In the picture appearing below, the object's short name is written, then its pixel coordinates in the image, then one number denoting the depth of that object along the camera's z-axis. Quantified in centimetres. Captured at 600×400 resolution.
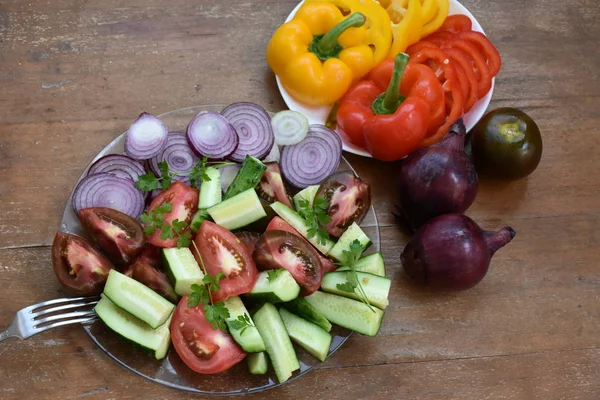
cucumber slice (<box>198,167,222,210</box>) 82
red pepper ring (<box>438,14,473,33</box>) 93
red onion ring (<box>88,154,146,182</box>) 84
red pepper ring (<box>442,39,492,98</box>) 90
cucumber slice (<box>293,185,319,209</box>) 84
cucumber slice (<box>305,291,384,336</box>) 81
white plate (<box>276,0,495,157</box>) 91
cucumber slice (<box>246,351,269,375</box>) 79
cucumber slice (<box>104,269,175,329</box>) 78
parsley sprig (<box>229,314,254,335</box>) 78
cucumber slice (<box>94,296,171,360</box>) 78
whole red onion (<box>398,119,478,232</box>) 85
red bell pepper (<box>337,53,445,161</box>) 86
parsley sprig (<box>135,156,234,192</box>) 82
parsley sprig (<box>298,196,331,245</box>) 82
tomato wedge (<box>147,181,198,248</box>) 82
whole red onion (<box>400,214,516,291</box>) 83
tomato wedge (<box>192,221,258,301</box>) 79
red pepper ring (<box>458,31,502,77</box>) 91
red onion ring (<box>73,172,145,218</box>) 82
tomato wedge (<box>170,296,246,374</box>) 78
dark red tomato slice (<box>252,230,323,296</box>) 80
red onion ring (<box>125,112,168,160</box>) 84
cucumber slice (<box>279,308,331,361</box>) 80
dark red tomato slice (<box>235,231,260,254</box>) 82
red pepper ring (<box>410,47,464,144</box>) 88
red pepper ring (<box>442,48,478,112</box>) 89
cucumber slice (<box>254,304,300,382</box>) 80
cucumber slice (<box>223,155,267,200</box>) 83
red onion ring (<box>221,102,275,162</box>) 86
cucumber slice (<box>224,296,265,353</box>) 78
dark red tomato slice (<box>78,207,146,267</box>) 80
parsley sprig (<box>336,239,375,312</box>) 80
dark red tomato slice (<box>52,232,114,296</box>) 79
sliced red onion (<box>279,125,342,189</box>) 86
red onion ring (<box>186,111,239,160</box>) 85
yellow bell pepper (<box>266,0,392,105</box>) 89
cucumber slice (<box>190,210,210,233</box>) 81
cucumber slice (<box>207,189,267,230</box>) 81
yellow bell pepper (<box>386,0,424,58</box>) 90
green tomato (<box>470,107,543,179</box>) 88
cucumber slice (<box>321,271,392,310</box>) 81
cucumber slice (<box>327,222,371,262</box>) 83
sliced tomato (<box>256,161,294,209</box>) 84
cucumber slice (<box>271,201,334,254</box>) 82
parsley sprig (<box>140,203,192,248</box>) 80
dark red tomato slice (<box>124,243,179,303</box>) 79
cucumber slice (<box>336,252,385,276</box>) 83
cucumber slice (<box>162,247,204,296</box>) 79
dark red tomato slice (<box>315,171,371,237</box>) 83
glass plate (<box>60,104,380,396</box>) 80
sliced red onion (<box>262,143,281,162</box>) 86
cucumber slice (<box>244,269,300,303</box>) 79
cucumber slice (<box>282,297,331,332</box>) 81
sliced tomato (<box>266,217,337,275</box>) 82
